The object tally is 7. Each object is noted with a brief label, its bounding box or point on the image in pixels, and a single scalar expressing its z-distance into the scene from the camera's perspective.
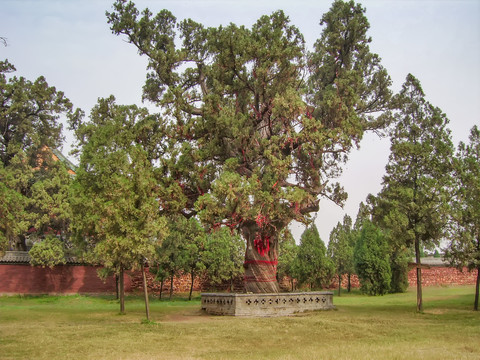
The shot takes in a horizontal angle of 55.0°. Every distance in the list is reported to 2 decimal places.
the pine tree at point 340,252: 43.19
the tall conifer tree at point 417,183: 20.83
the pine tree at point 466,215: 20.83
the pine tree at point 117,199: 16.92
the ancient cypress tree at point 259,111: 20.69
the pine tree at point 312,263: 37.03
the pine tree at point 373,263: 37.66
